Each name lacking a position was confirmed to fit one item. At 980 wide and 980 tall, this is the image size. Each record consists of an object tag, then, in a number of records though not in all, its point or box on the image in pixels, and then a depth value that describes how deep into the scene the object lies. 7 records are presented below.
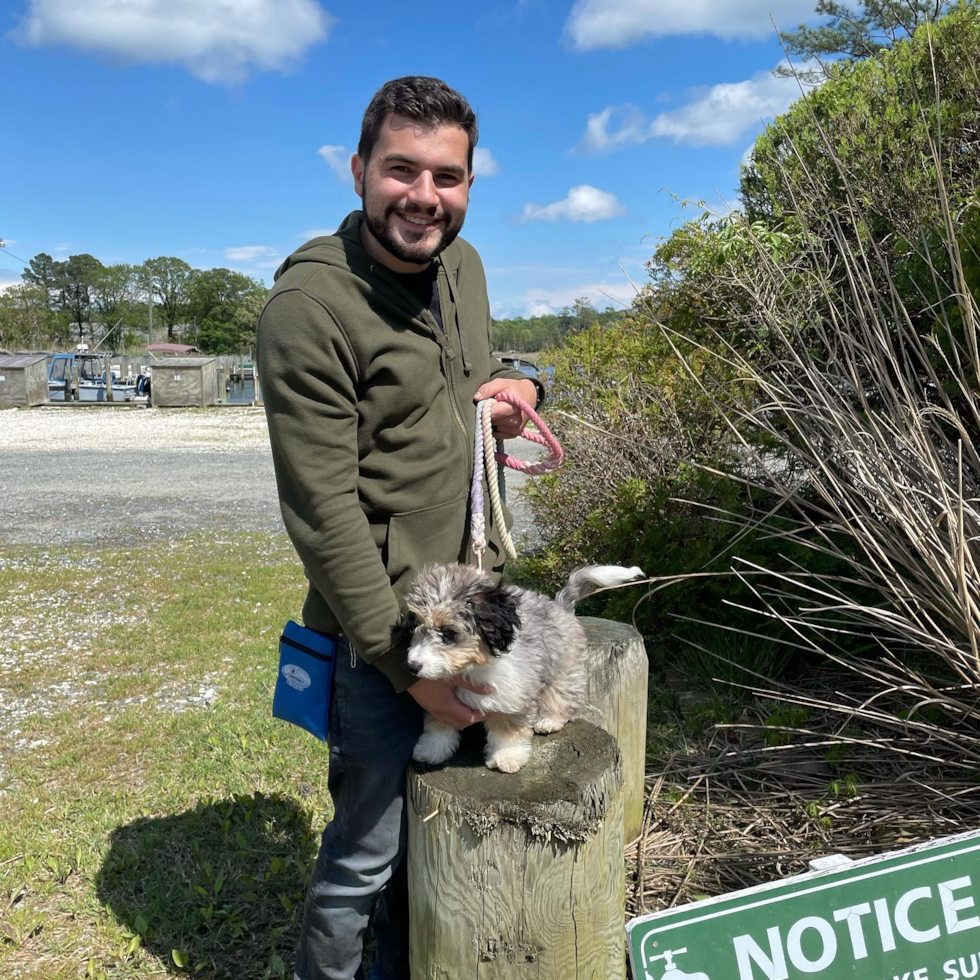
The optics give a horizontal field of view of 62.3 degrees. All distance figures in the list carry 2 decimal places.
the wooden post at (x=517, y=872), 2.29
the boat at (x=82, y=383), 38.28
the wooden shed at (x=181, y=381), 32.06
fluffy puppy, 2.31
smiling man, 2.32
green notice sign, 1.80
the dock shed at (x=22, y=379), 31.06
